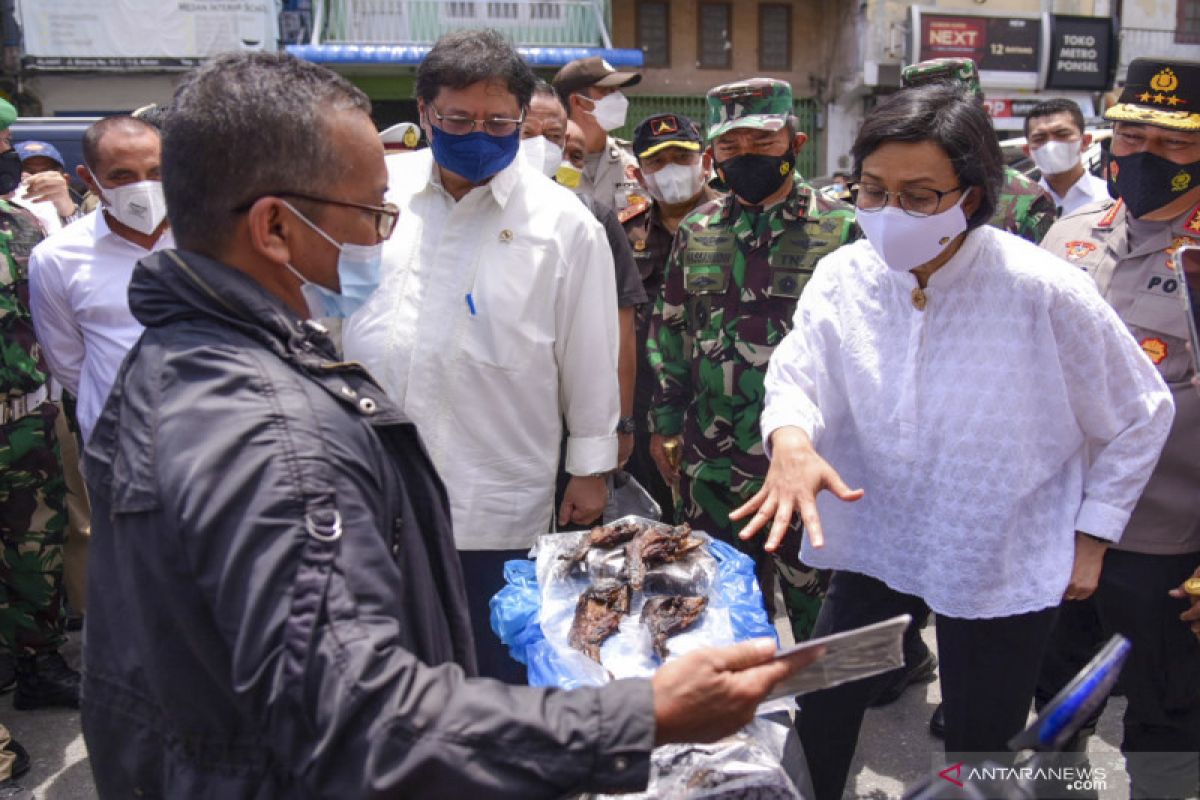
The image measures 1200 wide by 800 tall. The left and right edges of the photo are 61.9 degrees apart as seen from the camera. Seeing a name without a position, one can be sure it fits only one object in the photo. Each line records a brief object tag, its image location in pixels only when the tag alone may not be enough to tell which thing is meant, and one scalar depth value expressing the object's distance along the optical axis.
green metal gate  17.55
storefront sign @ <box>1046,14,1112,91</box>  18.03
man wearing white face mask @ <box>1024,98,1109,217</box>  6.18
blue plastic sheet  2.29
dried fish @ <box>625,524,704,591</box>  2.55
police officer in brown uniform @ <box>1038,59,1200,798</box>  2.55
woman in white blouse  2.14
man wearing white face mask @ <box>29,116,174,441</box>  3.35
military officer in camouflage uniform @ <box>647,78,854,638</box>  3.30
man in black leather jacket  1.15
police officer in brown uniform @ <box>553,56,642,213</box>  5.14
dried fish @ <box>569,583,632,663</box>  2.26
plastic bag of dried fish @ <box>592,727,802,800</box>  1.90
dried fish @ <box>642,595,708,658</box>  2.26
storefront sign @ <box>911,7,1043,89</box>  17.48
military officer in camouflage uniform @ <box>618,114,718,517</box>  4.52
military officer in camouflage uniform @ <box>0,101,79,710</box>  3.57
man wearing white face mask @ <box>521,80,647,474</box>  3.47
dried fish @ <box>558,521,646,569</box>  2.60
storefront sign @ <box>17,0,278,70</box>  14.63
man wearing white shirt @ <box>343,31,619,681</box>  2.71
